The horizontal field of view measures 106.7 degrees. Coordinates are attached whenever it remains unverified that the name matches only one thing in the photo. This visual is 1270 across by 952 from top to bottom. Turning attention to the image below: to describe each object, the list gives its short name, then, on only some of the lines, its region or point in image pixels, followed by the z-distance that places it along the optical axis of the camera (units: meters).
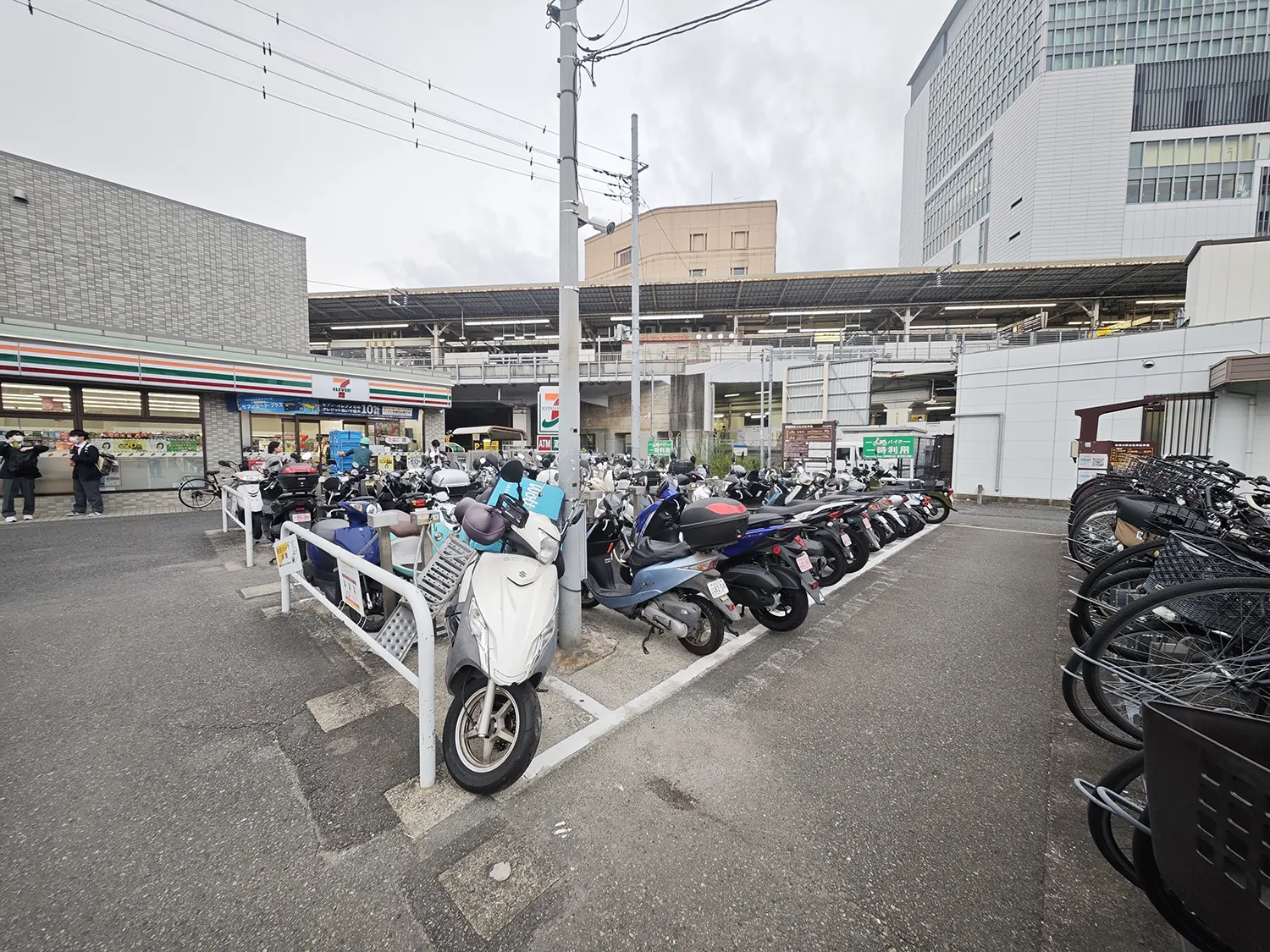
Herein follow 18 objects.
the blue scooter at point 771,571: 3.66
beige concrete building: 38.59
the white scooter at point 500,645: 2.04
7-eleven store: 9.24
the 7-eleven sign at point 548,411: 7.01
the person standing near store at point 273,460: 8.14
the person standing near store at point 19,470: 8.30
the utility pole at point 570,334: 3.46
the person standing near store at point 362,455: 10.84
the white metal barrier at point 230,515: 5.47
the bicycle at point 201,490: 10.62
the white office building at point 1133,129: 31.77
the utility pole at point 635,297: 10.69
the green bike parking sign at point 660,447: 12.37
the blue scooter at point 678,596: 3.37
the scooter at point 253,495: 5.39
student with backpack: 8.92
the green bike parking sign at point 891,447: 11.45
